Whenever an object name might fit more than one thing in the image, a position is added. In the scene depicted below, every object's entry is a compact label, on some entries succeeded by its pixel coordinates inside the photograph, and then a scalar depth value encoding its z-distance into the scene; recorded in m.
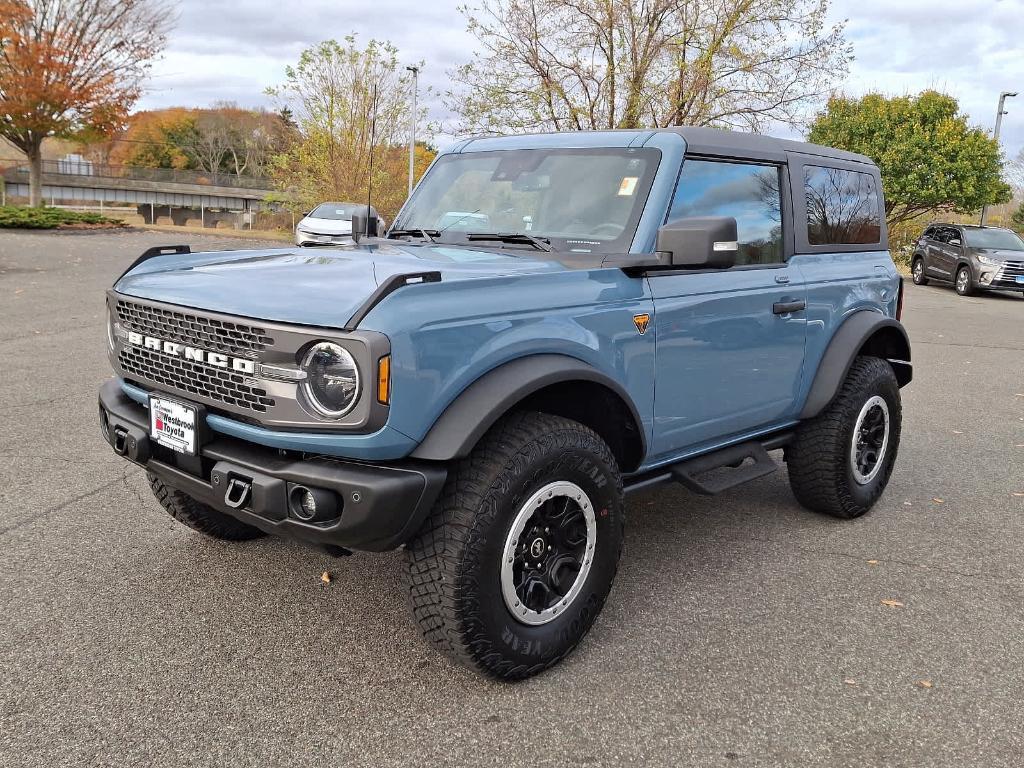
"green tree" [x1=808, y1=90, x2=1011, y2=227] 27.05
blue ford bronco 2.54
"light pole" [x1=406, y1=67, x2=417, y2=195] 26.75
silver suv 19.20
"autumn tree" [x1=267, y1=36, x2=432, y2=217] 25.45
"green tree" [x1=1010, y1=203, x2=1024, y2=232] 59.47
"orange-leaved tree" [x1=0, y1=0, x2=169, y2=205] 28.28
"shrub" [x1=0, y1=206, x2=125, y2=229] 25.19
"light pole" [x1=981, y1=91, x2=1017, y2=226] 30.29
